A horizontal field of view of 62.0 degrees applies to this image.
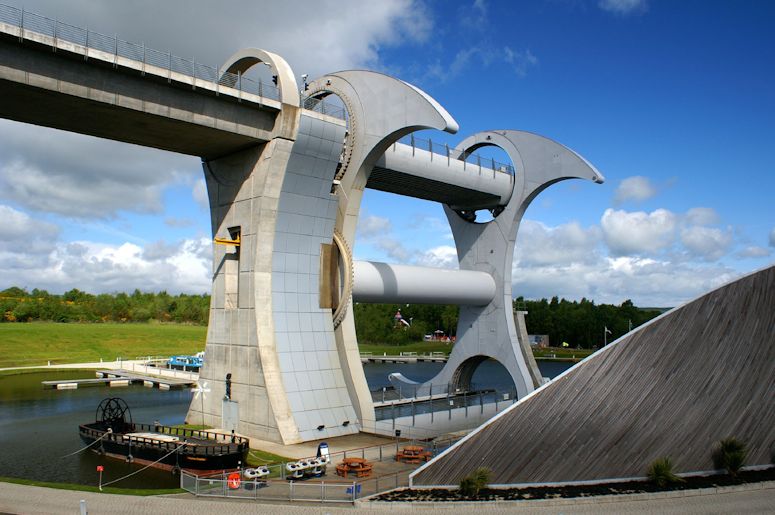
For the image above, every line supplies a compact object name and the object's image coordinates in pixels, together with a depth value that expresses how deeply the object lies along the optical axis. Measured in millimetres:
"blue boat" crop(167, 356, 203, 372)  74688
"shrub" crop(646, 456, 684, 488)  19266
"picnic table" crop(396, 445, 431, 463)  25030
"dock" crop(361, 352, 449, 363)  105688
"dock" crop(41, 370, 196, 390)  58688
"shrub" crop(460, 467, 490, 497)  18984
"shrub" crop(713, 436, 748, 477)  19859
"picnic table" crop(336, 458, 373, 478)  22719
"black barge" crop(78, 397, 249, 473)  24750
